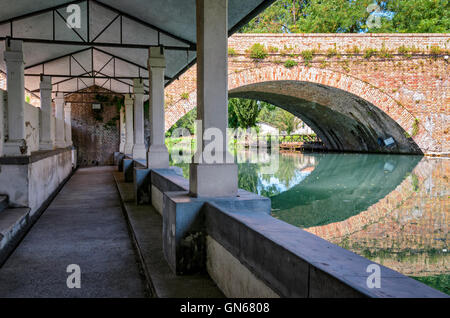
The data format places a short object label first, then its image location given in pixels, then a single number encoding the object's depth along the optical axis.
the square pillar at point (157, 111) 7.11
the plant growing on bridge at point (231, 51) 17.27
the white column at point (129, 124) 15.13
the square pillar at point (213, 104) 3.58
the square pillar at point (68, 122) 16.28
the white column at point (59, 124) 13.76
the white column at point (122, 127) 18.02
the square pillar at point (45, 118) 10.95
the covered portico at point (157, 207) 2.07
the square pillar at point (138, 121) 10.73
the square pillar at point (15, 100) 6.64
